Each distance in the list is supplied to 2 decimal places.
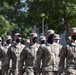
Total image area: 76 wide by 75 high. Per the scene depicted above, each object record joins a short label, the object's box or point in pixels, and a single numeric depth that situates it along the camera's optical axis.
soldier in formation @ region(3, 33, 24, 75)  13.35
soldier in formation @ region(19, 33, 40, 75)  11.91
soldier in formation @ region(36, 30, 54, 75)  10.89
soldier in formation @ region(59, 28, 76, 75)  9.52
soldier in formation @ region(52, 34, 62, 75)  10.91
